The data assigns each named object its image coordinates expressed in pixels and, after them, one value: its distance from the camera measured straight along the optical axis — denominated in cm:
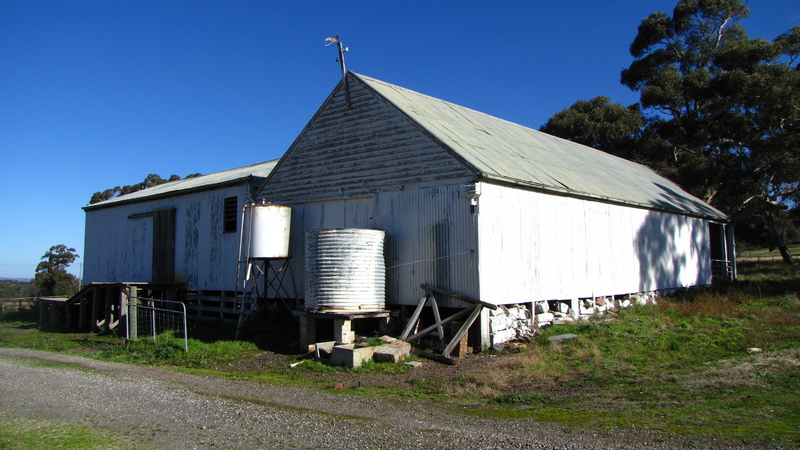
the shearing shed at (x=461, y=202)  1271
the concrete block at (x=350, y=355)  1097
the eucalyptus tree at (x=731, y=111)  3266
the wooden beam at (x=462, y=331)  1156
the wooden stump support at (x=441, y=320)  1177
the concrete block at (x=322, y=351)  1176
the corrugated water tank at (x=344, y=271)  1283
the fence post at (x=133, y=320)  1619
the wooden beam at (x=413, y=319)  1265
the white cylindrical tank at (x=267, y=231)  1516
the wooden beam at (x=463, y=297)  1207
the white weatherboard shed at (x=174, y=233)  1836
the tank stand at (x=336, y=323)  1247
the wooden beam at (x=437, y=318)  1203
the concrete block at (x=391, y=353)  1114
